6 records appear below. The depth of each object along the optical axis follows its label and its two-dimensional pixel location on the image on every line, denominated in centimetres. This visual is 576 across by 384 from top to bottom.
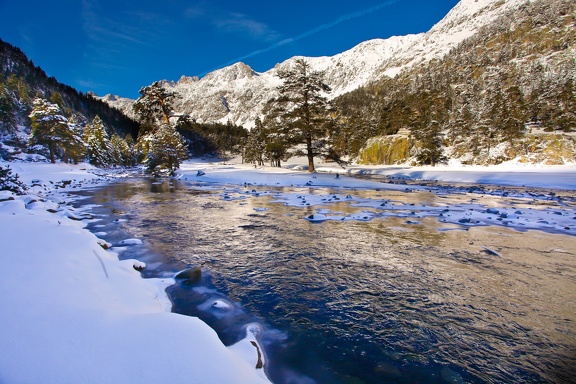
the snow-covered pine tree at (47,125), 3869
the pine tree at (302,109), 2256
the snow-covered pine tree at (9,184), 1084
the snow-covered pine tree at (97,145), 5700
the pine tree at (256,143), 5773
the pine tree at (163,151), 2972
